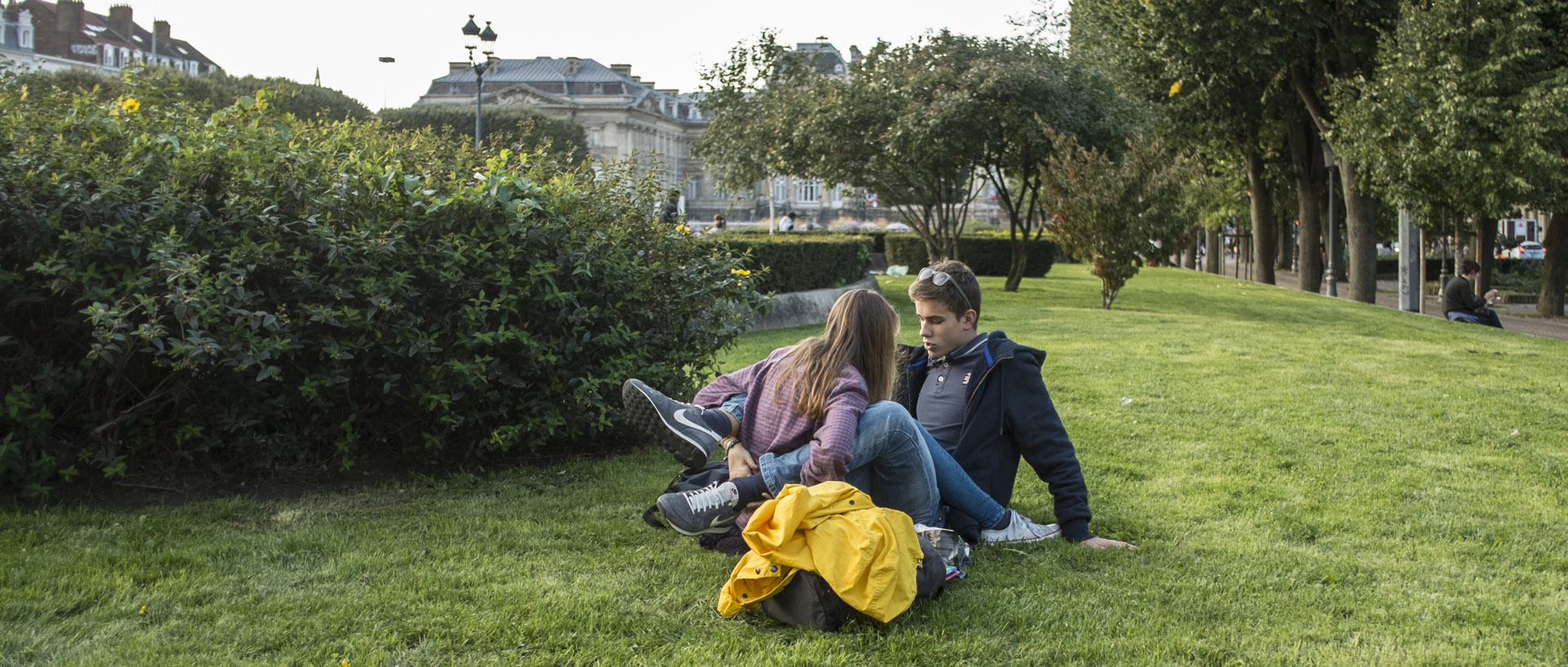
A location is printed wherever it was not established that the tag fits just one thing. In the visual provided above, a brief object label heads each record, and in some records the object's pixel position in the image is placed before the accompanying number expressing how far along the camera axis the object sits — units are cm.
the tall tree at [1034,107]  1845
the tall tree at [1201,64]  2109
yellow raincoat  346
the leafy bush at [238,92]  3506
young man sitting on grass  448
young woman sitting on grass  404
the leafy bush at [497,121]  5145
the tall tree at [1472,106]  1742
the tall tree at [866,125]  1850
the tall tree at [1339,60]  2062
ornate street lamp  2291
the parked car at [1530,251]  4762
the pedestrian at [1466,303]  1641
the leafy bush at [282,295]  476
